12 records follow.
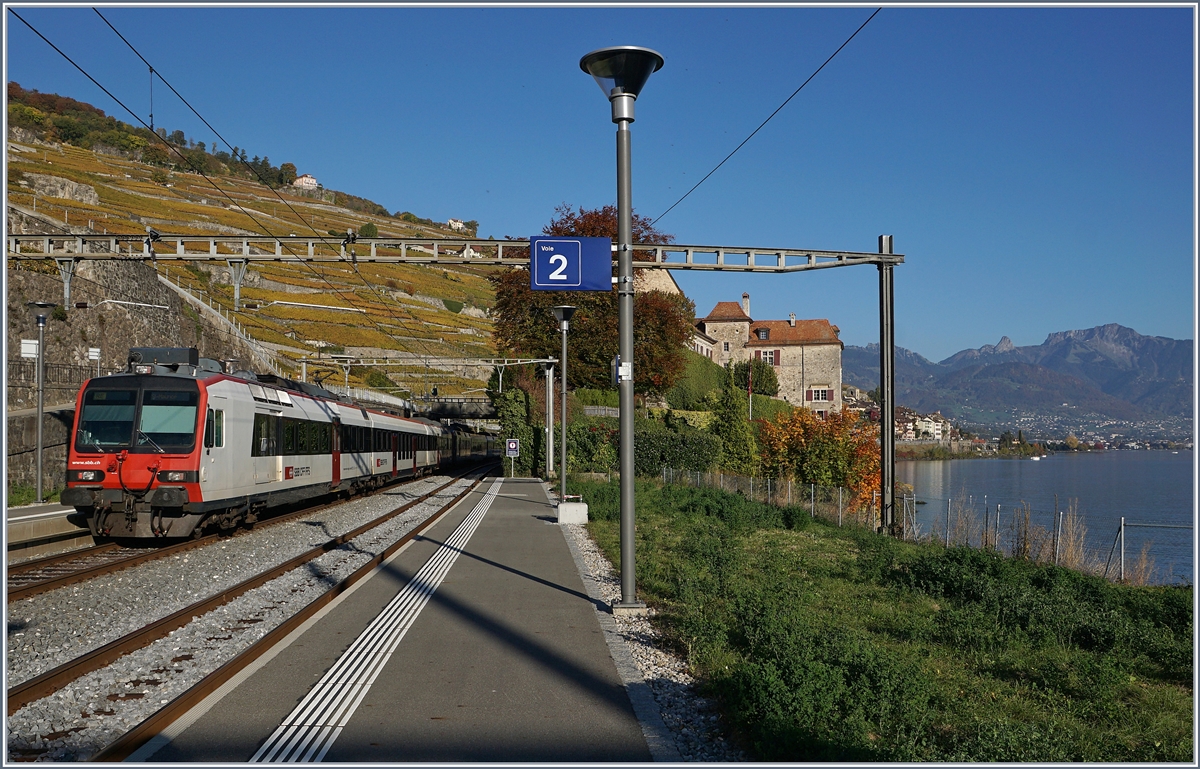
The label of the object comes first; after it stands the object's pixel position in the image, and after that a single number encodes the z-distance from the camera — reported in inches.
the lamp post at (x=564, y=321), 851.4
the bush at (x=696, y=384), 2461.9
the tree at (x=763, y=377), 3216.0
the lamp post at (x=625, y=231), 374.6
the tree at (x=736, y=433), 1932.8
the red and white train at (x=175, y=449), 598.9
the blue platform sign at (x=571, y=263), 412.2
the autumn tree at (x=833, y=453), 1427.2
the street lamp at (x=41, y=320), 779.4
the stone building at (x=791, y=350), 3718.0
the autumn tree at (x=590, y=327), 1846.7
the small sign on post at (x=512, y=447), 1507.1
